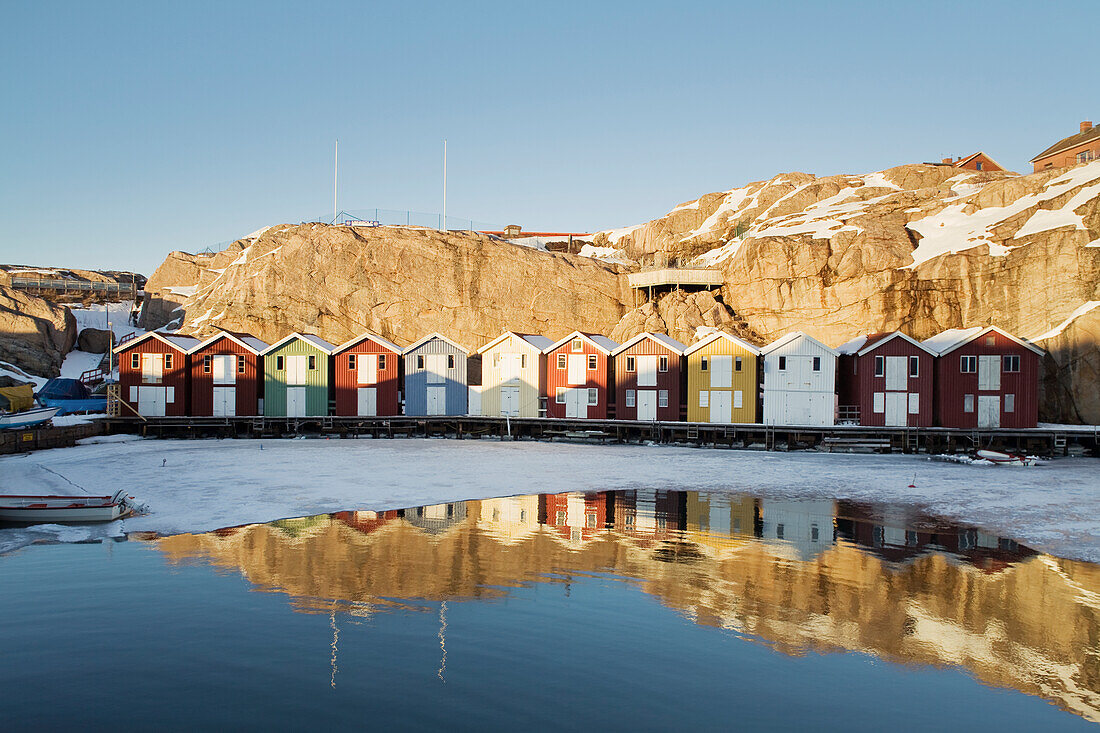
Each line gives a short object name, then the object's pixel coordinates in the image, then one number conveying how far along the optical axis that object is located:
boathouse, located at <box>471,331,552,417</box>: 53.44
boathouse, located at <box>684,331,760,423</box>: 48.53
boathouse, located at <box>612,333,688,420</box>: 50.44
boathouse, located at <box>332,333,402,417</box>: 52.94
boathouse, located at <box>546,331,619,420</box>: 51.97
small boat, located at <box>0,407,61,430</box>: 38.19
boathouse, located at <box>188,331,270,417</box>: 52.00
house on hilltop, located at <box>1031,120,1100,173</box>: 75.12
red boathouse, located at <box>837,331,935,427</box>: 46.47
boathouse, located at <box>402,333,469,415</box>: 53.69
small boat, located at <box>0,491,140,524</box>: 22.53
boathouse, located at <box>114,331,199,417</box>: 51.22
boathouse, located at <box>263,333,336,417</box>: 52.69
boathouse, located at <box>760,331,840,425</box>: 47.00
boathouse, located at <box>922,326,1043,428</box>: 45.25
